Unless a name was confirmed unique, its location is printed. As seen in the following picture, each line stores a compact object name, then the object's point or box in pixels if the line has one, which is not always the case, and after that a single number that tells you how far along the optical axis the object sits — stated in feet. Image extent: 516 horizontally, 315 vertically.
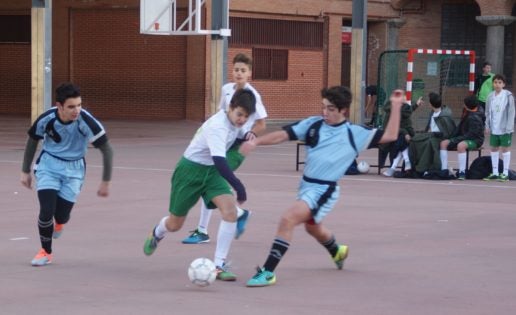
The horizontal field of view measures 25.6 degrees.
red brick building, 115.75
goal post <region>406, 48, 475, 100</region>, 76.79
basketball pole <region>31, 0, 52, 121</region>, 82.17
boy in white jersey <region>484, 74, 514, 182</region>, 61.36
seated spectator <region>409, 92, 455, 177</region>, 61.05
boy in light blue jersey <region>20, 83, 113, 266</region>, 31.24
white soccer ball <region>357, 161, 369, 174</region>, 63.72
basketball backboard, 82.33
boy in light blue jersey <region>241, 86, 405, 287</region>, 29.09
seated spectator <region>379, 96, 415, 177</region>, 62.48
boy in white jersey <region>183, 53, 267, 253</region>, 34.68
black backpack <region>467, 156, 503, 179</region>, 61.72
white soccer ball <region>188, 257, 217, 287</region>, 27.94
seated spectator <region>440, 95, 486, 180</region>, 60.95
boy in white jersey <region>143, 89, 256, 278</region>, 29.09
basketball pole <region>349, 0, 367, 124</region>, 99.09
